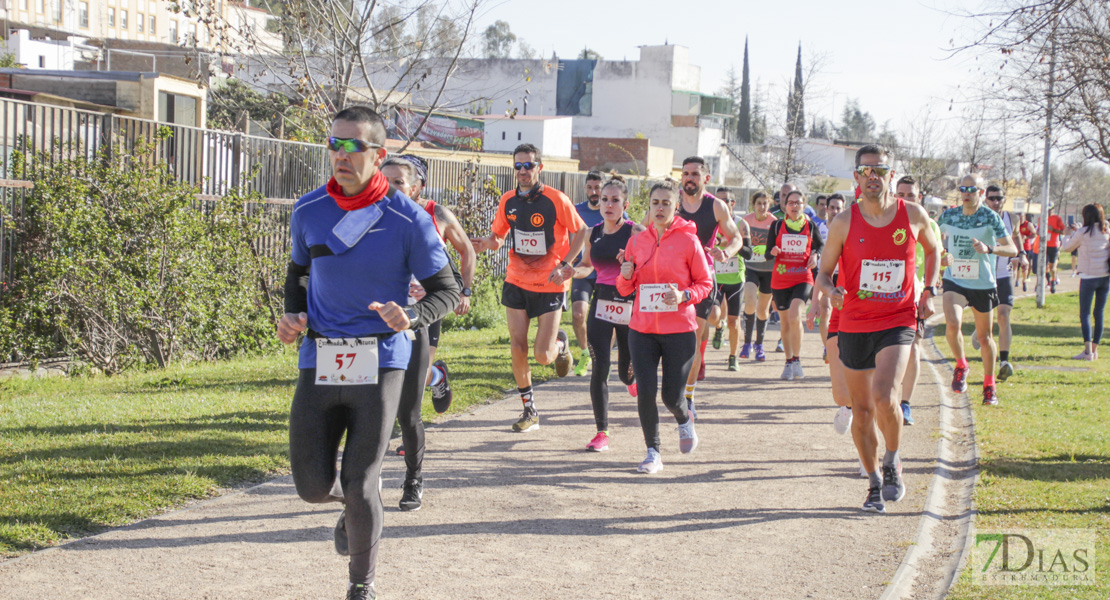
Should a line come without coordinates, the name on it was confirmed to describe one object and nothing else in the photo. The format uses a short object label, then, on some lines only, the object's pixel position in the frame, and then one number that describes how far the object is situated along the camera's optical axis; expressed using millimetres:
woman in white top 14047
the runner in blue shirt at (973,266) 9820
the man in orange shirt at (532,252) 8219
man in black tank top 8656
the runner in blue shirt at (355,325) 4082
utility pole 24017
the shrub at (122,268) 9914
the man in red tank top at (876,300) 5992
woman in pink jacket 6832
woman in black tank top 7605
